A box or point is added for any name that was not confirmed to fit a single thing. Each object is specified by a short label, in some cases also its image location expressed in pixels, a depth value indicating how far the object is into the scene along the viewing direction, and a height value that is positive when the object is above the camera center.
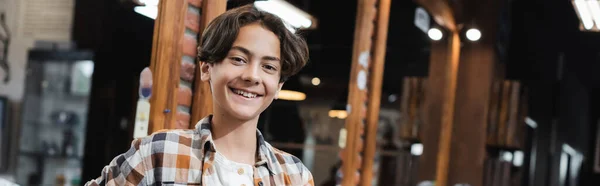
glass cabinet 2.07 -0.09
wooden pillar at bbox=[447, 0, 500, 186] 6.26 +0.14
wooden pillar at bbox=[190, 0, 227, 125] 2.60 +0.01
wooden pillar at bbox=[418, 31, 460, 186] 5.96 +0.06
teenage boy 1.58 -0.02
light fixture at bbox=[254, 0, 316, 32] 3.24 +0.38
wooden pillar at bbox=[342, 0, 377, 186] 4.14 +0.11
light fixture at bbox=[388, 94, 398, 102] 5.27 +0.09
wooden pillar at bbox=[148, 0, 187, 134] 2.44 +0.09
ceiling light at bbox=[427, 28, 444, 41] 5.65 +0.57
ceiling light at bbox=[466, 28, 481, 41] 6.22 +0.64
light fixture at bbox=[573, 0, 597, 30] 4.64 +0.67
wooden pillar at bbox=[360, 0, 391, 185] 4.26 +0.13
